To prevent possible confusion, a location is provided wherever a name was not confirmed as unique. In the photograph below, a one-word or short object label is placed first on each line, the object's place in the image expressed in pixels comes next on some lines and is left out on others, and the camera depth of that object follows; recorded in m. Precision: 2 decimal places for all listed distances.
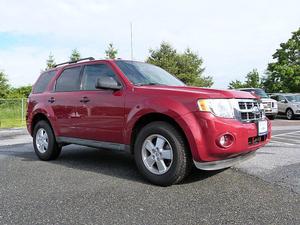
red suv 3.25
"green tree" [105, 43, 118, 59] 21.96
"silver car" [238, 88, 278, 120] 14.08
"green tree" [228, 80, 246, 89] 40.16
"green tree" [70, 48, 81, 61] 23.41
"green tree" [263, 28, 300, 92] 27.44
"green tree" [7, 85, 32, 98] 24.43
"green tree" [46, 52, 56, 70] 24.88
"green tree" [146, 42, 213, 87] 29.53
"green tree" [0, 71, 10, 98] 24.48
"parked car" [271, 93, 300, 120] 15.22
